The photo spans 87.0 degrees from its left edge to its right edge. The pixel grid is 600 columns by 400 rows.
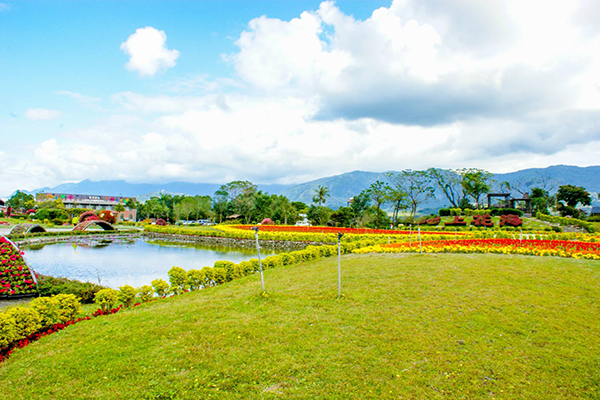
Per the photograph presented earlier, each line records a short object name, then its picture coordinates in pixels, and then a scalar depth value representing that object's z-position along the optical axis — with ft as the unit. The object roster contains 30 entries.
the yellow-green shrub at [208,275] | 35.37
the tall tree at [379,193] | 157.99
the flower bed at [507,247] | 43.88
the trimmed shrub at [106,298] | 25.41
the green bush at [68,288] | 30.04
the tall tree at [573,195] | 165.07
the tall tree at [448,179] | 174.60
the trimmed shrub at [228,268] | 37.47
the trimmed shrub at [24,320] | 19.02
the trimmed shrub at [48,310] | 20.86
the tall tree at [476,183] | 164.55
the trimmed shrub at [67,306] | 21.84
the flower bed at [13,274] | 31.45
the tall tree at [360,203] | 173.00
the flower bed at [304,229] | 107.26
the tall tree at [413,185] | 161.99
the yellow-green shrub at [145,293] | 29.35
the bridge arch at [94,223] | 134.31
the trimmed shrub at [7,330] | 18.19
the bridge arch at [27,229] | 112.06
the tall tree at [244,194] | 213.66
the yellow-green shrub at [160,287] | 31.27
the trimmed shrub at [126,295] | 27.32
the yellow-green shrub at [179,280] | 33.01
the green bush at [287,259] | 46.75
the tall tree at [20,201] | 258.74
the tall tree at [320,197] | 199.72
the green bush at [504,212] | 126.41
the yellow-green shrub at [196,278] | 34.17
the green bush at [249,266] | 39.72
